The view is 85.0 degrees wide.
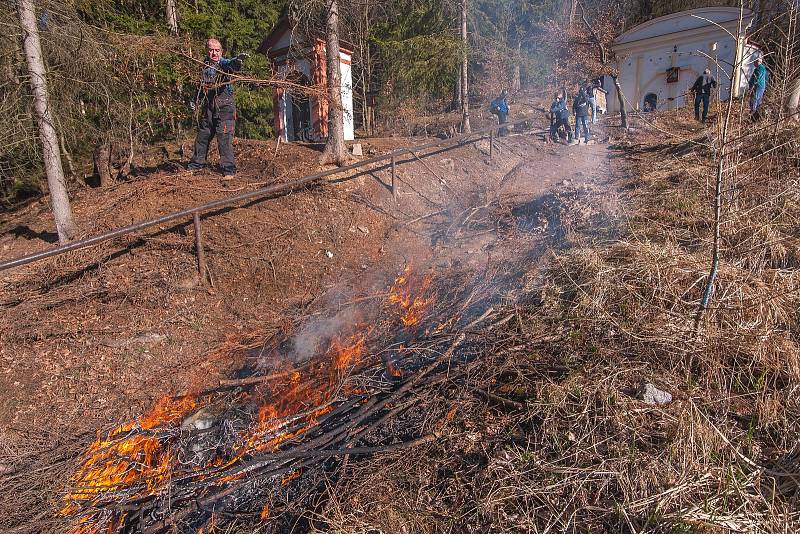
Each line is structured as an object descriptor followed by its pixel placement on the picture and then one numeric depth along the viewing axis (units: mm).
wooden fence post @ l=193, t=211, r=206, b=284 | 5711
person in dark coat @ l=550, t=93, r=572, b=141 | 13320
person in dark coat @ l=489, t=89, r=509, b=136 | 14736
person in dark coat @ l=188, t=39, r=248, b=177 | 7117
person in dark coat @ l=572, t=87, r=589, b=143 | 12828
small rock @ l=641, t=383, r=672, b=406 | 3178
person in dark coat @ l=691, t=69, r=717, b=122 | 13009
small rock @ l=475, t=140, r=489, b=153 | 11922
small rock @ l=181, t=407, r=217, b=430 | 3829
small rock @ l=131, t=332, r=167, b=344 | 5062
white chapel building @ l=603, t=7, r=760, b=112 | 18641
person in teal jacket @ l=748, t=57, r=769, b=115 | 9172
